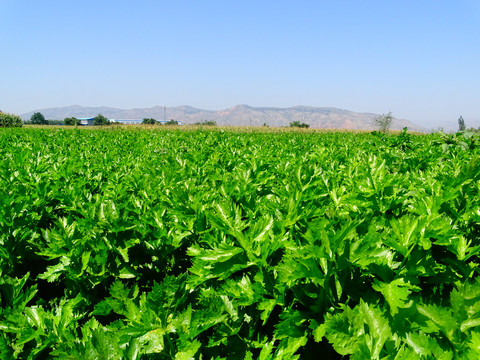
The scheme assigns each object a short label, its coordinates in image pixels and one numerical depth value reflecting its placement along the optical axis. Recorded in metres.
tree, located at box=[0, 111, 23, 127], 56.66
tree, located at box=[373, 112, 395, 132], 85.88
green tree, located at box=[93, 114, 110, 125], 122.71
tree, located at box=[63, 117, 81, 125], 106.90
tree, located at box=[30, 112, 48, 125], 136.10
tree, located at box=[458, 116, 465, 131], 89.35
